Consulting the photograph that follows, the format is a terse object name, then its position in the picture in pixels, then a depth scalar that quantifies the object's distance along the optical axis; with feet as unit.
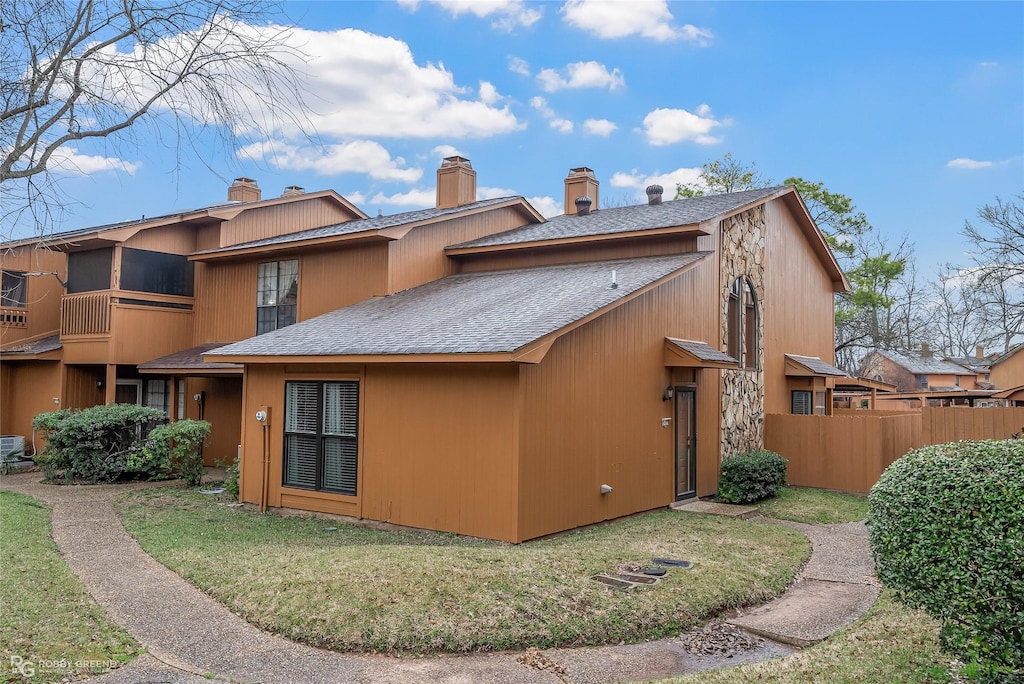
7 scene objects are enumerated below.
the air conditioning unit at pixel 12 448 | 54.44
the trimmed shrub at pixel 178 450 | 45.44
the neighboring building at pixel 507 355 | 31.27
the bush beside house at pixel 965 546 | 14.32
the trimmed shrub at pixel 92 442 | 46.39
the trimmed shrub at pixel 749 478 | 42.80
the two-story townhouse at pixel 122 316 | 53.98
